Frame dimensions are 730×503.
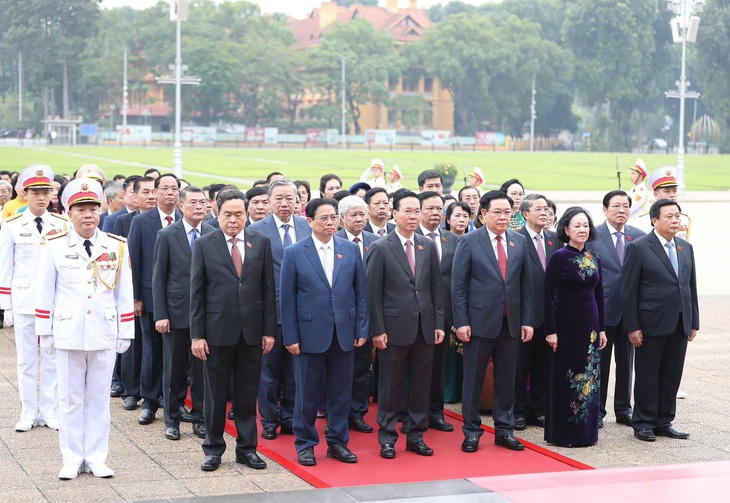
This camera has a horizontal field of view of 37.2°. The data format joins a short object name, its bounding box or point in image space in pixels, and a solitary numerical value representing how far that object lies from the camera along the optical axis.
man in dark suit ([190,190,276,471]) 7.22
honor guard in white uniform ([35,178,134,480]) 6.96
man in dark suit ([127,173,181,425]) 8.84
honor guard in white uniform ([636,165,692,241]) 9.11
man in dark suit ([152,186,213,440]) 8.14
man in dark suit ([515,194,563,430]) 8.63
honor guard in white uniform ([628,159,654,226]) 11.96
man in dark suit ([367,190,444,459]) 7.61
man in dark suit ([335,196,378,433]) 8.26
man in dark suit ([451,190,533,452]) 7.93
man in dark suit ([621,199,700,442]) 8.34
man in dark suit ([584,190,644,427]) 8.84
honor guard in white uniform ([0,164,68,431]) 8.34
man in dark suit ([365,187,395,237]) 8.83
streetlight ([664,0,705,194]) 37.56
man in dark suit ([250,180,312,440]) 8.23
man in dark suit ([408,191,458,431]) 8.38
